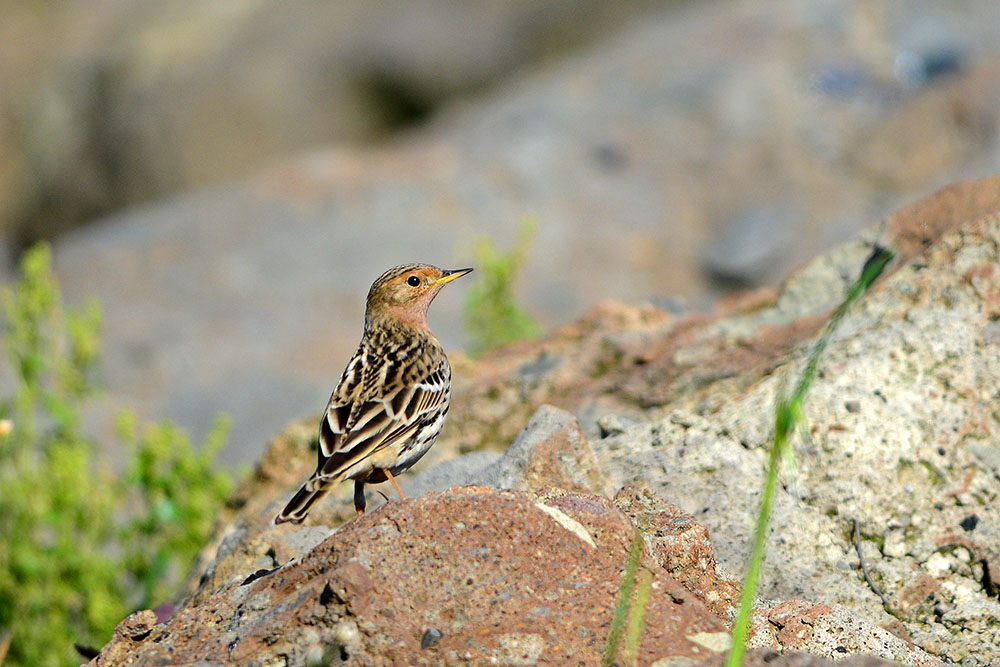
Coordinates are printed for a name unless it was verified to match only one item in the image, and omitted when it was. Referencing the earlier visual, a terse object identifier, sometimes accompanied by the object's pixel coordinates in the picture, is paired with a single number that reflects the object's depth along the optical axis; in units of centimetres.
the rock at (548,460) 945
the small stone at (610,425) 1094
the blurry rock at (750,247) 2739
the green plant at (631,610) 561
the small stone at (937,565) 897
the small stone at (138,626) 793
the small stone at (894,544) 916
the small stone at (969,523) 913
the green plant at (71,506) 1498
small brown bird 925
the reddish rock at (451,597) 672
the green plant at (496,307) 1873
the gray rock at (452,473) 1041
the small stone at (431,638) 673
